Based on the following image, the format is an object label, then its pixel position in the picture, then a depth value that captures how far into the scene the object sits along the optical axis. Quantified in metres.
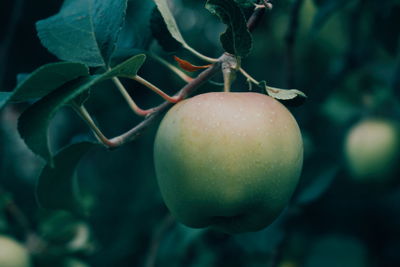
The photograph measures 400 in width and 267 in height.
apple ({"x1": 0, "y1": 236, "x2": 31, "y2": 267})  0.53
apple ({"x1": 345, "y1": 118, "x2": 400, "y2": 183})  0.57
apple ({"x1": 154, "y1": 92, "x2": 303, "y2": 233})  0.29
